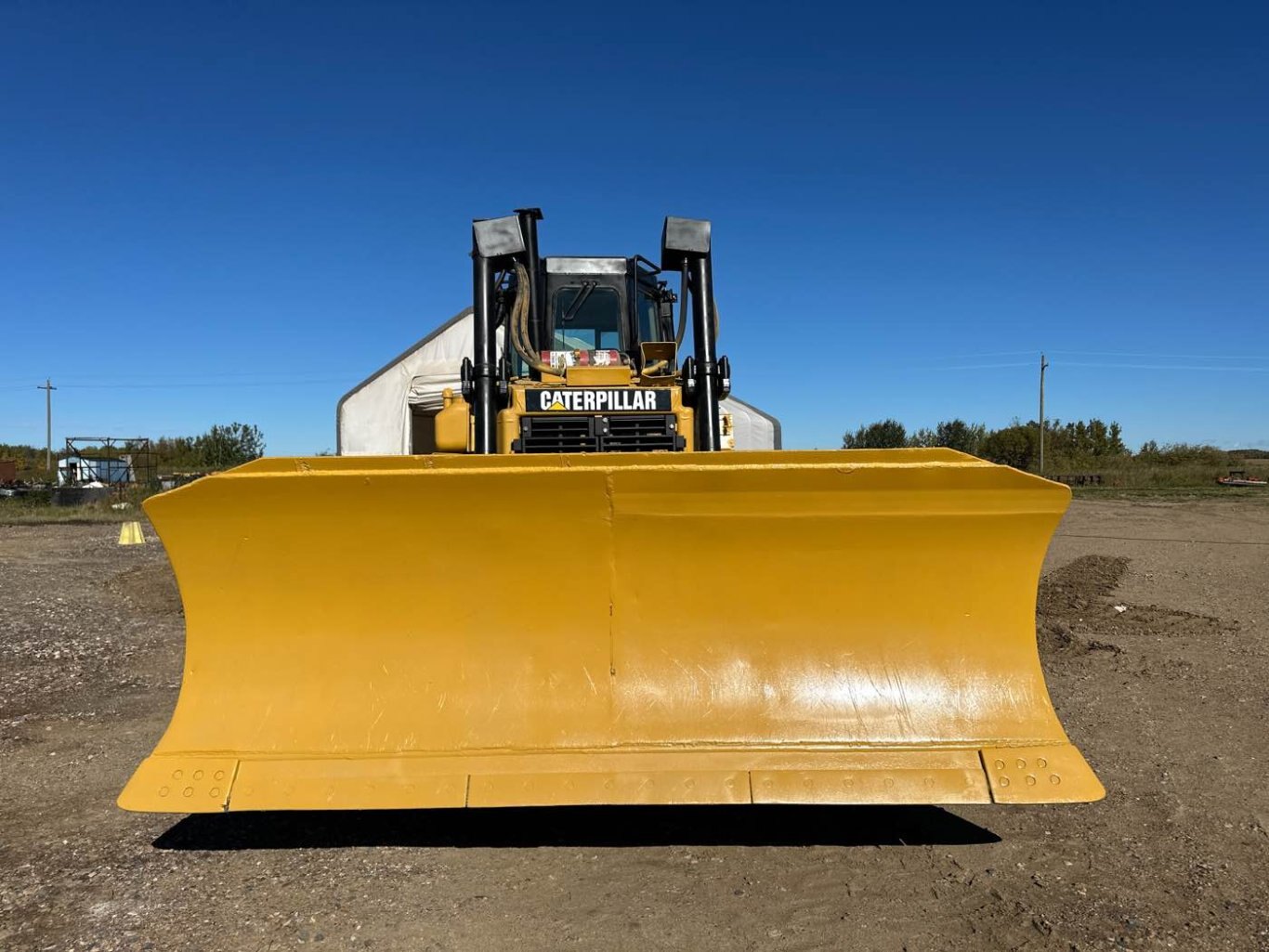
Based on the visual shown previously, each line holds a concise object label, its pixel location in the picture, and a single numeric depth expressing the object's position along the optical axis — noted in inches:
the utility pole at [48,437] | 2259.1
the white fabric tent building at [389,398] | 646.5
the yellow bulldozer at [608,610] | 120.7
